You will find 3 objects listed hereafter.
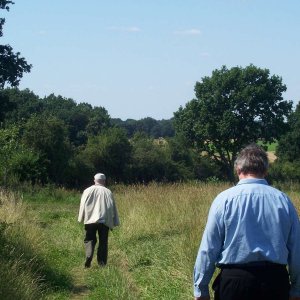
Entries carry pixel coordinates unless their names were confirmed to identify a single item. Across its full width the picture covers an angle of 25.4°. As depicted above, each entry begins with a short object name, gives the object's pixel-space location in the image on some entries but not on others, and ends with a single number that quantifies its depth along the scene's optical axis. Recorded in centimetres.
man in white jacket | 1183
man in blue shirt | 442
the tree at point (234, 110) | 5047
